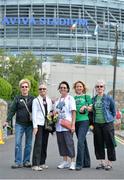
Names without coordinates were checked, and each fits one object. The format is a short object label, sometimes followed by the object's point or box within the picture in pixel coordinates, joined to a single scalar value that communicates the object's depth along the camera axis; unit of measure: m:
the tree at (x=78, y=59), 48.59
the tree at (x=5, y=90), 16.26
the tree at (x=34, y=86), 24.19
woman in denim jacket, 6.30
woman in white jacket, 6.31
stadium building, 53.72
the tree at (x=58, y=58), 48.15
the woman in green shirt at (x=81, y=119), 6.31
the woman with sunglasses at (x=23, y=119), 6.45
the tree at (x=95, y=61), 50.42
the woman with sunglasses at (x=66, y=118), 6.28
